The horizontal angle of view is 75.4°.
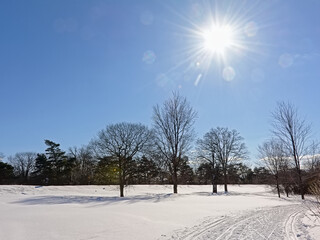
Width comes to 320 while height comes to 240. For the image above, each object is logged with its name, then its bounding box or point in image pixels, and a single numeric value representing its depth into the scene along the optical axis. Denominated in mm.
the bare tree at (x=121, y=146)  22688
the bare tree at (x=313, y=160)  17091
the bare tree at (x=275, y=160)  24766
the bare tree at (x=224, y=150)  35438
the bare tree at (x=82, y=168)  43900
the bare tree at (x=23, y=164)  56353
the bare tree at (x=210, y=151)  35200
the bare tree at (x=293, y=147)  18500
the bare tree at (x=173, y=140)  24734
